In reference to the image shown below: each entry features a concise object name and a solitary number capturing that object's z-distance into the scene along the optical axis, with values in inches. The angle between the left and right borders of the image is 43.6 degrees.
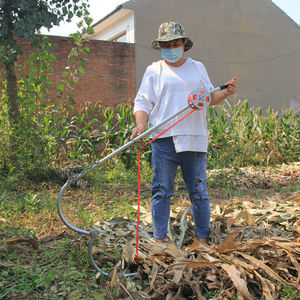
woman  109.4
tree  192.4
